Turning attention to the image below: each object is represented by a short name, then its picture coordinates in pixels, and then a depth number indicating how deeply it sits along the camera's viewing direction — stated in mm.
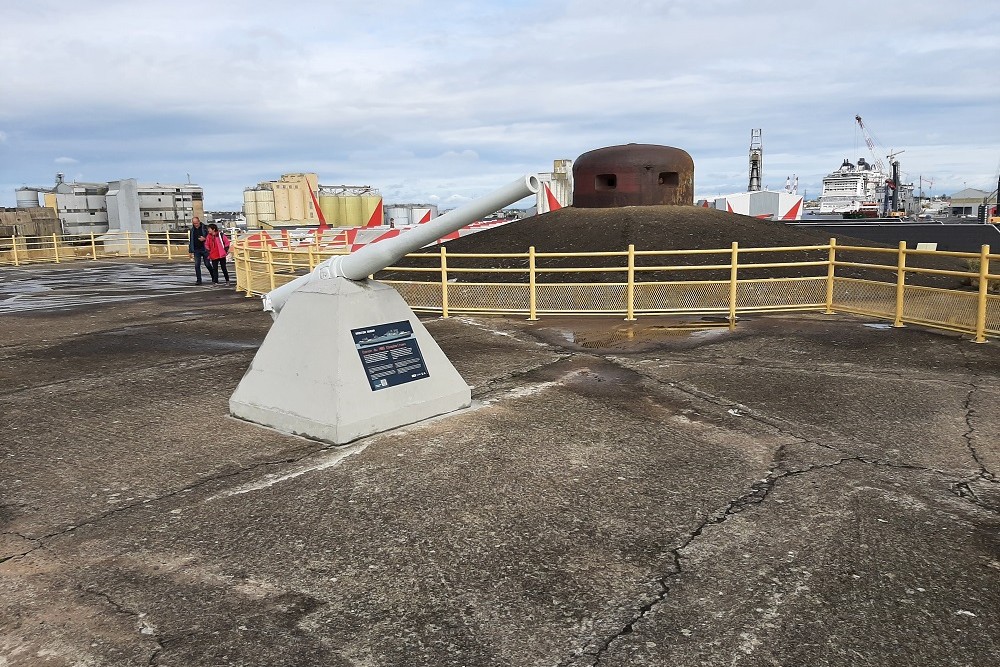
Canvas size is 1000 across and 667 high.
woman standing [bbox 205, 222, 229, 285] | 18817
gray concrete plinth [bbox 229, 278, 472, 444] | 5695
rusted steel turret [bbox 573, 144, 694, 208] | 18188
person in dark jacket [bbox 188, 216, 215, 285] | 19344
